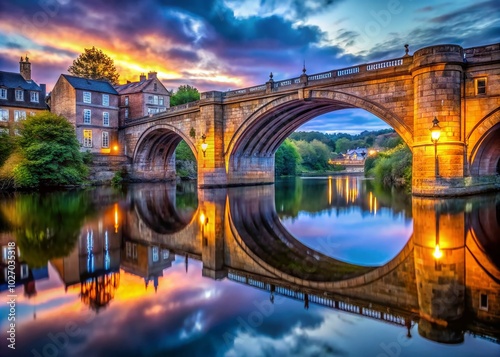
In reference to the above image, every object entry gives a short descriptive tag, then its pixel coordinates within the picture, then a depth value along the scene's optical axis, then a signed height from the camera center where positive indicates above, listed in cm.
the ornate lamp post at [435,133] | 1644 +186
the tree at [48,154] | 2788 +177
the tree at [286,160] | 6110 +262
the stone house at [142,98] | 4506 +979
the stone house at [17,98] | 4097 +916
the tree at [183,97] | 6150 +1338
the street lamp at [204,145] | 2886 +240
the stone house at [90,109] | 4075 +781
